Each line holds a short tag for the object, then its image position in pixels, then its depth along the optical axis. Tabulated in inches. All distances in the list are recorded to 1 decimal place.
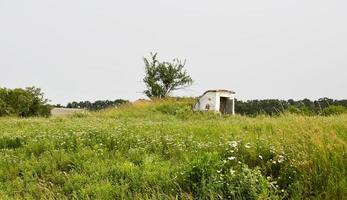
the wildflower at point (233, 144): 265.2
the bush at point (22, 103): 1246.3
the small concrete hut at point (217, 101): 1131.3
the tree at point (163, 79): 1432.1
